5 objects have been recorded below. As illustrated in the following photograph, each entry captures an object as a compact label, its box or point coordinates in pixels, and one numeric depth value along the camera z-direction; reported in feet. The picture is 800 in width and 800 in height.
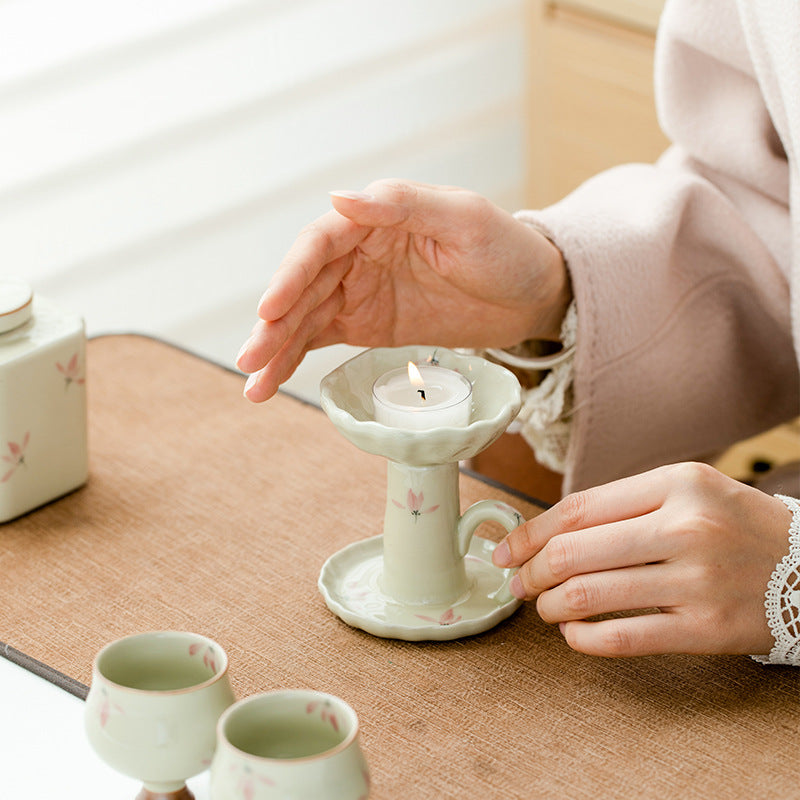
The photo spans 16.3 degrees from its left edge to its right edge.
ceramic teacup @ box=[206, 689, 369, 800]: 3.12
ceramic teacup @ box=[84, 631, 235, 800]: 3.19
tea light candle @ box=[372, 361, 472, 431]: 3.58
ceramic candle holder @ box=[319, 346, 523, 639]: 3.61
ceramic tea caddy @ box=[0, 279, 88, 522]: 3.87
